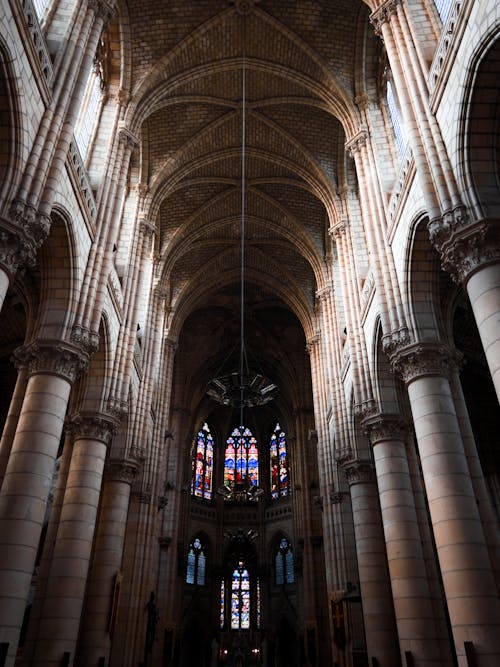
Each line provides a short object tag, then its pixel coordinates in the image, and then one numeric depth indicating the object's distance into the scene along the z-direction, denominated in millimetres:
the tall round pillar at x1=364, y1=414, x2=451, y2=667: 11500
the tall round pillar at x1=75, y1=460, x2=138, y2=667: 14294
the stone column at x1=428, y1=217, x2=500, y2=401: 8203
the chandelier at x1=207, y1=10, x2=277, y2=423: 21594
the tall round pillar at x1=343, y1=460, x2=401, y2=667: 14172
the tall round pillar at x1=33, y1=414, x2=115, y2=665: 11539
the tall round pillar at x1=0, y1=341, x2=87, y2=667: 9156
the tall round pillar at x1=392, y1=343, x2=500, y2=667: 8852
